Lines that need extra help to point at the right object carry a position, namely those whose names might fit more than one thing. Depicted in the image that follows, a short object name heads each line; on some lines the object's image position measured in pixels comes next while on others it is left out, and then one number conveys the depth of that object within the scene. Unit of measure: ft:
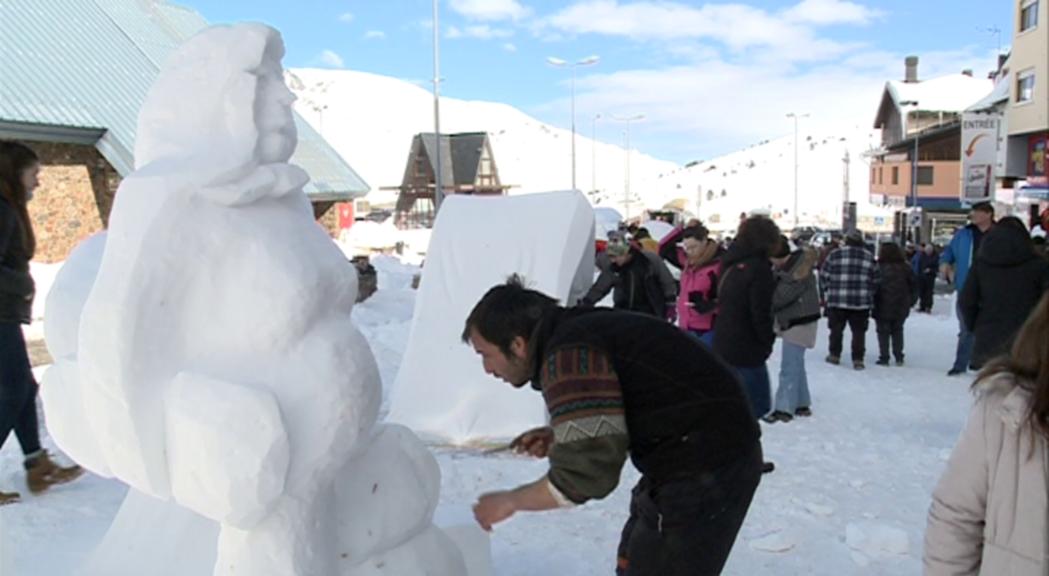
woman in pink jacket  20.11
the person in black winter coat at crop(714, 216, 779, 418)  17.26
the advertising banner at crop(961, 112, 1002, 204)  50.16
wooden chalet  161.68
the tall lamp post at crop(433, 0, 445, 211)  66.33
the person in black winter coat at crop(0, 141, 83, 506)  12.21
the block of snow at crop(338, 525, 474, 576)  7.64
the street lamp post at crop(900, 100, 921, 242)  94.94
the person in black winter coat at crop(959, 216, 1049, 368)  19.22
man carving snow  6.67
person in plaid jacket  27.66
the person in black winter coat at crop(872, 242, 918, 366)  29.04
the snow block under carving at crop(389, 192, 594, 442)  18.97
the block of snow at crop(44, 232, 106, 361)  8.13
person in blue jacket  23.91
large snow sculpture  6.36
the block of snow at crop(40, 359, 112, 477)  7.23
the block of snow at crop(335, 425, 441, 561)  7.54
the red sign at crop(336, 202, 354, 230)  84.17
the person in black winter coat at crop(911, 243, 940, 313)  46.16
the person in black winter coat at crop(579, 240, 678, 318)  22.47
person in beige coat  5.74
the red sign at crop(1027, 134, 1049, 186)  63.36
